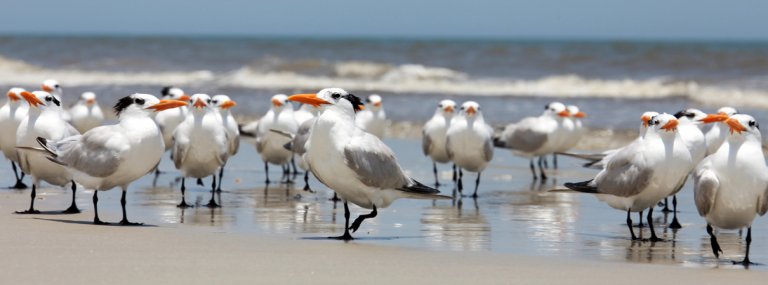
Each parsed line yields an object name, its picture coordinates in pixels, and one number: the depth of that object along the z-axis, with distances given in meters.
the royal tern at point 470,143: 13.73
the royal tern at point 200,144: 11.83
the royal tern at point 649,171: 9.34
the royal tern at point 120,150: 9.28
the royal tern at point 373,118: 17.08
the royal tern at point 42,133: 10.45
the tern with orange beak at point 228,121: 13.25
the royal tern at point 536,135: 16.06
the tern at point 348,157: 8.89
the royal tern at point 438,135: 14.84
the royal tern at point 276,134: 14.46
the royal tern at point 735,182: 8.16
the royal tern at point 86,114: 17.30
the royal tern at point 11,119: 11.76
